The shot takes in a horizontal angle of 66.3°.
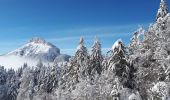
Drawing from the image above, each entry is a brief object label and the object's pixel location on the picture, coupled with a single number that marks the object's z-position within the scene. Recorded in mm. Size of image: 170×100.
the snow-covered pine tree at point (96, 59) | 25730
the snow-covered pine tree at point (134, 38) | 14626
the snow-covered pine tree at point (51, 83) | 33428
